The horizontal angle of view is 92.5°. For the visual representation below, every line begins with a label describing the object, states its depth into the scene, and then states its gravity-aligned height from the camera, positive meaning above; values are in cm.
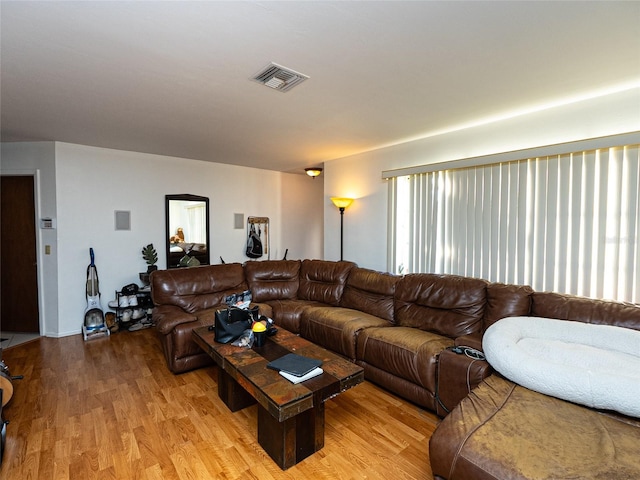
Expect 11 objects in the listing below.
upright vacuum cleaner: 385 -101
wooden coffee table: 166 -90
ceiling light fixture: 511 +103
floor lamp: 431 +44
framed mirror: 460 +5
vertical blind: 229 +9
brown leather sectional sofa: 140 -86
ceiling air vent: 197 +105
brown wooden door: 394 -30
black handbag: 238 -73
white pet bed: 148 -70
